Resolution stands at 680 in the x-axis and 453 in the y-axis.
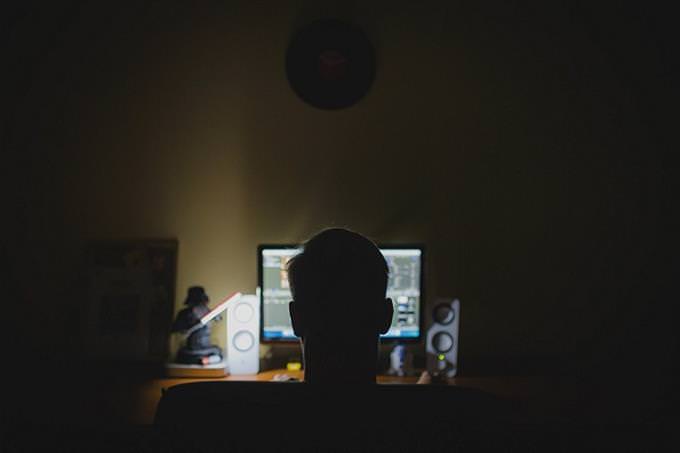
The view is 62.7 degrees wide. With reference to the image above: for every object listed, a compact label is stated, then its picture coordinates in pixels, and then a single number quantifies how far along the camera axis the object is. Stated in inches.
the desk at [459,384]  71.7
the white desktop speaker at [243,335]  80.0
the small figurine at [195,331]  79.4
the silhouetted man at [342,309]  45.7
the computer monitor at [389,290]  81.4
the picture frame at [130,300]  82.7
